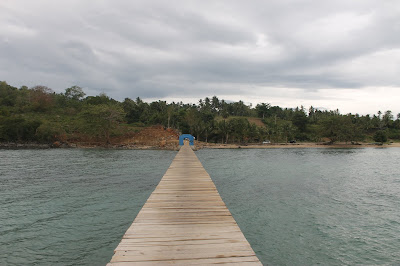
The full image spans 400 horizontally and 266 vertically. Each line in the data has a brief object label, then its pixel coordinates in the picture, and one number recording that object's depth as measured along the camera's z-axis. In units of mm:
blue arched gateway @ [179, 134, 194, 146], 54981
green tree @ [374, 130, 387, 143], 76400
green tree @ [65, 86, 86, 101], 106062
